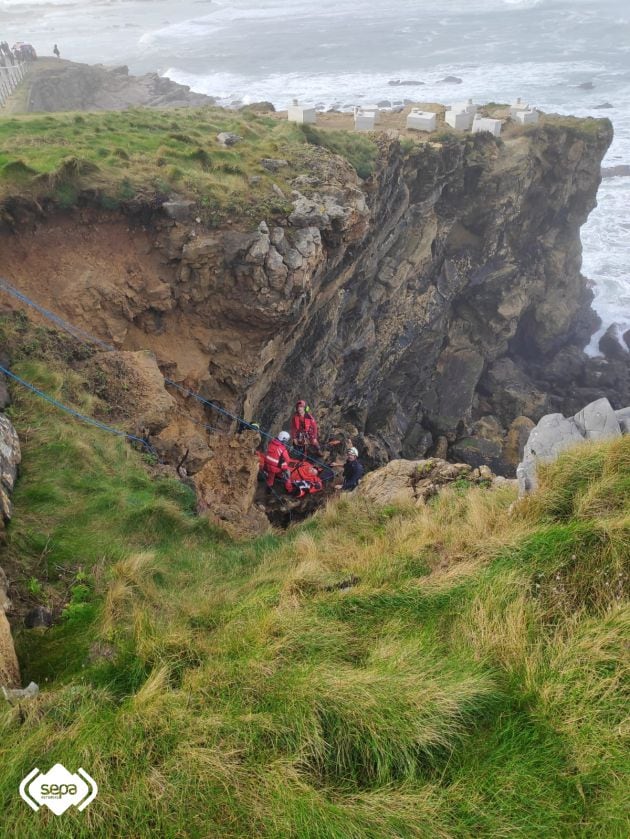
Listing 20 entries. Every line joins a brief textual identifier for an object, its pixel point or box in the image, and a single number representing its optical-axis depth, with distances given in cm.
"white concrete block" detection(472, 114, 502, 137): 2621
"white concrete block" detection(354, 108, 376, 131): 2398
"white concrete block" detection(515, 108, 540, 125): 2808
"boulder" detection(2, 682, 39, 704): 410
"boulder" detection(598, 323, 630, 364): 3038
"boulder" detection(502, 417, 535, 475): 2387
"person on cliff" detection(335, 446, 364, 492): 1376
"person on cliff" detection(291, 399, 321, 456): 1466
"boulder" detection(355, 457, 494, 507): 989
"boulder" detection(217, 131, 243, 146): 1791
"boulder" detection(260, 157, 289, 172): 1605
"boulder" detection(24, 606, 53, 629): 534
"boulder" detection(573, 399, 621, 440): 873
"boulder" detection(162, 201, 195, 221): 1336
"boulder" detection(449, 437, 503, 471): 2356
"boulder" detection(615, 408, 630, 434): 886
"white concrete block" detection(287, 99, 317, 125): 2427
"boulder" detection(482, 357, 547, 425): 2666
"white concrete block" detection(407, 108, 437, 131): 2508
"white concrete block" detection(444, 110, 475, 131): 2686
